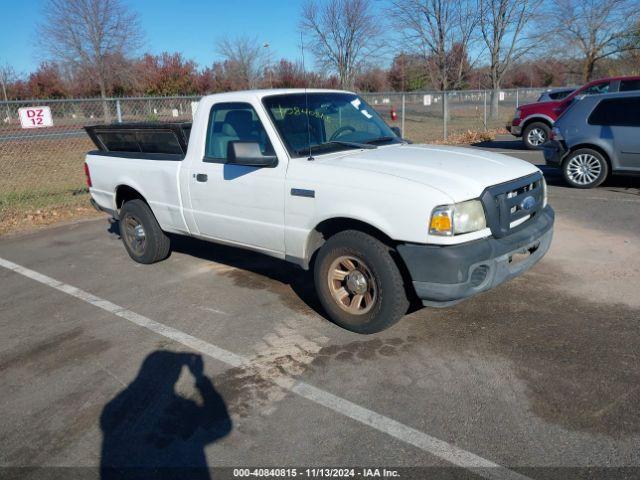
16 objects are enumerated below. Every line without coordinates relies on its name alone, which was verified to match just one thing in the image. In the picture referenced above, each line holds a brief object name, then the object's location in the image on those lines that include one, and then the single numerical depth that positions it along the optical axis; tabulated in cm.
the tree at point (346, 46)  2695
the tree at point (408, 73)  2867
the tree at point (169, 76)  3419
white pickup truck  367
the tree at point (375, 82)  4131
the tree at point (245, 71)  3697
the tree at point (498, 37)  2508
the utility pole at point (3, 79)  3447
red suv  1372
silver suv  860
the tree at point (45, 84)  3703
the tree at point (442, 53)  2622
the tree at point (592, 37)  3080
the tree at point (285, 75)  3209
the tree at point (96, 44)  2577
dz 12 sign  973
